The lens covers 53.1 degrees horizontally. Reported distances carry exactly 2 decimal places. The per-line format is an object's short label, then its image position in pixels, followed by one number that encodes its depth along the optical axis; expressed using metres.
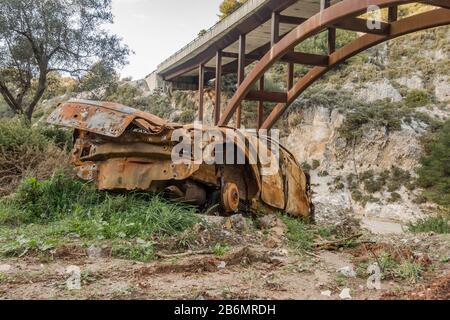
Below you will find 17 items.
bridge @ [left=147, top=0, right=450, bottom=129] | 11.29
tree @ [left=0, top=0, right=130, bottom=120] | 16.50
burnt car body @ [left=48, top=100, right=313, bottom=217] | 5.30
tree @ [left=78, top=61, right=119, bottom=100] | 19.11
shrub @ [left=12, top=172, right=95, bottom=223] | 5.34
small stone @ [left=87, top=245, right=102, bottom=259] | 3.81
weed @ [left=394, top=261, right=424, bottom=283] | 3.51
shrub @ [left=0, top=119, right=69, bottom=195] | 6.53
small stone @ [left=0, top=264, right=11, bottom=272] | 3.33
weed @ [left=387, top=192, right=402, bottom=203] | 16.37
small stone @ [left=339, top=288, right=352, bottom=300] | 3.00
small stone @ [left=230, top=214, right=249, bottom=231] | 5.12
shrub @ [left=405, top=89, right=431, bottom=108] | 20.82
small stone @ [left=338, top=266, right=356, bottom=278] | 3.67
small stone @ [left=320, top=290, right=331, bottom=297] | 3.10
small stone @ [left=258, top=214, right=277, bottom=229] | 5.72
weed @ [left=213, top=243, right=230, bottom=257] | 4.00
